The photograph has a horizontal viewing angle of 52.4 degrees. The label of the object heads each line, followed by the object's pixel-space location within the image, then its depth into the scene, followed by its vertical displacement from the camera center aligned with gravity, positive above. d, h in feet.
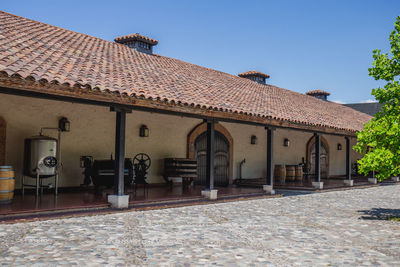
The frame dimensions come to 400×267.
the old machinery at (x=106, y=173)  32.36 -1.05
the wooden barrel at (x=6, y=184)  25.82 -1.66
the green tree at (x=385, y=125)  27.94 +2.75
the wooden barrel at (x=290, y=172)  55.31 -1.34
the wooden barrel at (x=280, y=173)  53.78 -1.46
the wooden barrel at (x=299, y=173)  56.52 -1.49
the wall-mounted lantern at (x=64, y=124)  34.78 +2.94
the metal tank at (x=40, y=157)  30.63 +0.10
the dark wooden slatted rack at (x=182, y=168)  40.16 -0.72
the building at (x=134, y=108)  26.91 +4.25
